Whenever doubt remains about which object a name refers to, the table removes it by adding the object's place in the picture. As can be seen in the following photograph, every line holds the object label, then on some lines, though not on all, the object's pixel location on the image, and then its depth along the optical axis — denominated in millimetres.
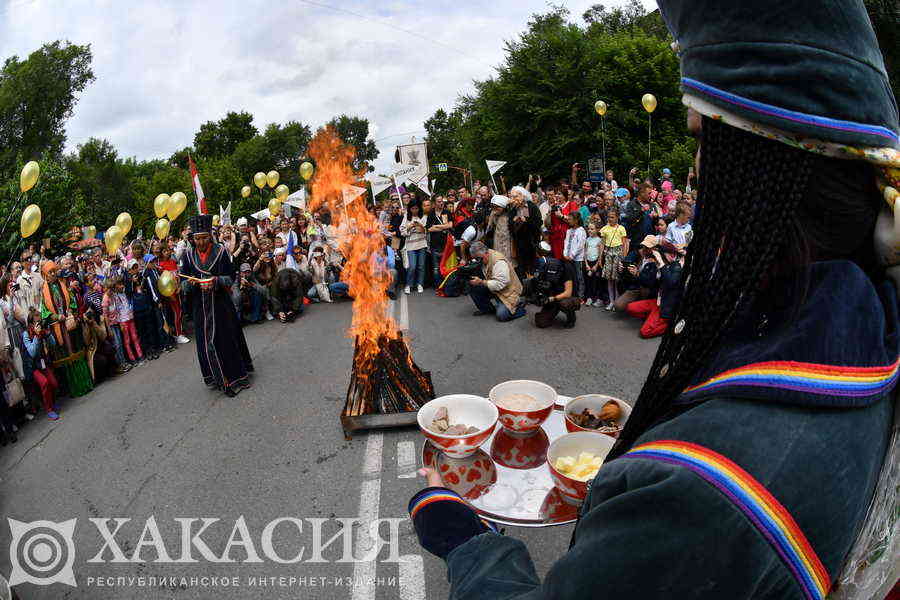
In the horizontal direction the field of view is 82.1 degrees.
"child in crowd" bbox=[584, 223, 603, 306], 9844
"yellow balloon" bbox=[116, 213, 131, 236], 9790
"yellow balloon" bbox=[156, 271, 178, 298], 8383
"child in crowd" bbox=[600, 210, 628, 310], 9461
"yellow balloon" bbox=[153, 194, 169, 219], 8883
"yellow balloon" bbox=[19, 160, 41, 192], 7309
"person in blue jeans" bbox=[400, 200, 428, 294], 12945
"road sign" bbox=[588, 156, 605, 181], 18652
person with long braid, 694
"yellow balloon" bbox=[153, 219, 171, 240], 10231
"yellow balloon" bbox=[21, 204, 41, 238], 7680
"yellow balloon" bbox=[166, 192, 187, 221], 8781
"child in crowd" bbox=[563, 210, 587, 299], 10117
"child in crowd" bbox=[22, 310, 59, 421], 7254
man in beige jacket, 9688
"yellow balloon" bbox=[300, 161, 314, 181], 14175
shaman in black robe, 6988
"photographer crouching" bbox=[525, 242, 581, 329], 8930
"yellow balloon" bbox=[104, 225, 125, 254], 9289
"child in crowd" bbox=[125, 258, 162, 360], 9367
